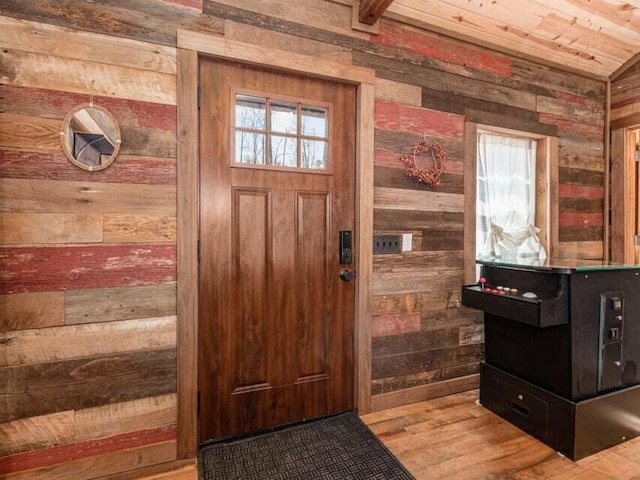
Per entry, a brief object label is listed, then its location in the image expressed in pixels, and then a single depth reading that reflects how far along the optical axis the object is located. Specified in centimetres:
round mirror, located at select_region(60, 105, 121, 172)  170
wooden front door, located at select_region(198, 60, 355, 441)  204
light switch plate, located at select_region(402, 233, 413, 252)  246
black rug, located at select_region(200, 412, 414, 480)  180
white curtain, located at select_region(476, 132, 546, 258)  285
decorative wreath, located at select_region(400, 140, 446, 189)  245
